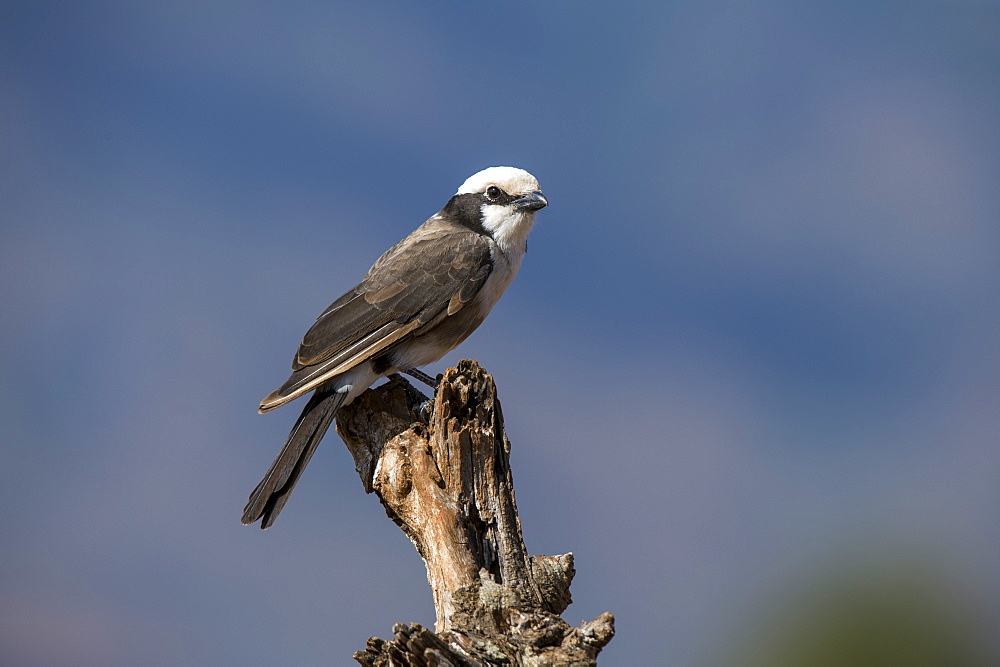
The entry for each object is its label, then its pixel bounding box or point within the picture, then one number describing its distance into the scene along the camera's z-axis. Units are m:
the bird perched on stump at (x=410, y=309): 11.14
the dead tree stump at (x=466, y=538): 8.41
